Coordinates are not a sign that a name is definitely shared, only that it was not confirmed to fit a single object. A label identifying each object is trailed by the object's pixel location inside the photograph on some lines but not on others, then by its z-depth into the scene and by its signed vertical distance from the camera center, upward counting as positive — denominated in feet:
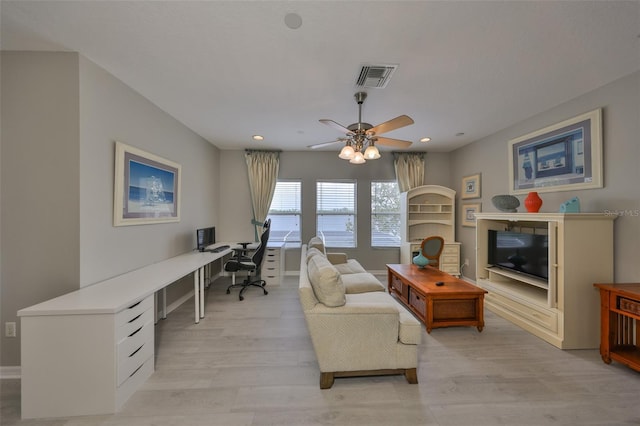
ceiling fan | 7.57 +2.74
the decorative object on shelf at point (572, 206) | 7.87 +0.24
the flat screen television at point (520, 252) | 8.72 -1.64
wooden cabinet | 6.32 -3.29
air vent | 6.55 +4.08
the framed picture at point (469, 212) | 13.62 +0.06
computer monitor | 11.84 -1.29
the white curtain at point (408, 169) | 15.79 +2.98
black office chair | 12.00 -2.61
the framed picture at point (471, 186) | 13.52 +1.61
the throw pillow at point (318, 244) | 11.82 -1.59
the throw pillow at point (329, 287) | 5.93 -1.89
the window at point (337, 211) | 16.25 +0.15
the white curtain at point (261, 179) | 15.39 +2.27
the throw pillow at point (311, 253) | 8.80 -1.59
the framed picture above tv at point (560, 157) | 7.93 +2.20
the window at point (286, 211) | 16.22 +0.15
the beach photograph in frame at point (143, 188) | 7.34 +0.92
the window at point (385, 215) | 16.34 -0.13
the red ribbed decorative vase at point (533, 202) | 9.04 +0.42
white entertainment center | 7.46 -1.96
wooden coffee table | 8.45 -3.37
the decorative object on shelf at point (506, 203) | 10.03 +0.44
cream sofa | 5.85 -3.07
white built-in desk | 4.92 -3.09
